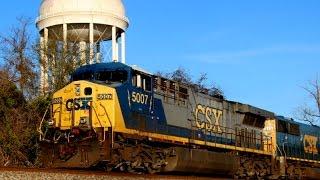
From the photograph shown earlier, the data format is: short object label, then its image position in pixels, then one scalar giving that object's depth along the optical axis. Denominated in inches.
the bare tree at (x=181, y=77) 1772.9
